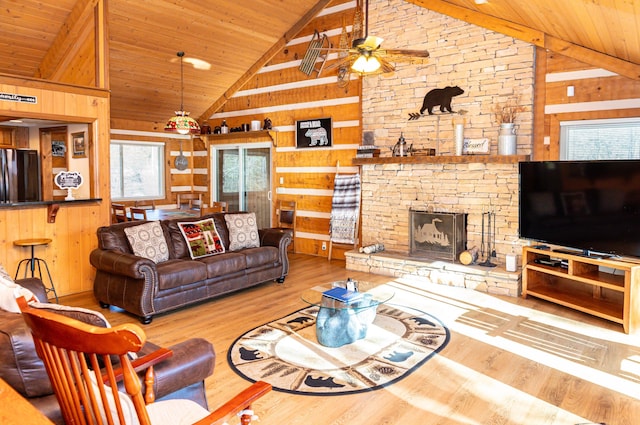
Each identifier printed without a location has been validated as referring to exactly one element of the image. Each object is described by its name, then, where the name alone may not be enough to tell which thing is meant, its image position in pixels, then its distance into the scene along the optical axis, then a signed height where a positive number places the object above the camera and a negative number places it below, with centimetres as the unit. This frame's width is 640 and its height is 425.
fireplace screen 617 -70
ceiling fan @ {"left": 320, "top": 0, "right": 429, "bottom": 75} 415 +124
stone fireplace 574 -31
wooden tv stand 419 -111
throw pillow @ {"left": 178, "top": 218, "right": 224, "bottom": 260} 538 -66
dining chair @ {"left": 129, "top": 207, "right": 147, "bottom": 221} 692 -47
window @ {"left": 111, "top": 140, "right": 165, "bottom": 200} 901 +29
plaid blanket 735 -38
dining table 725 -50
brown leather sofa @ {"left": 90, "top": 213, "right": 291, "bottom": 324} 448 -97
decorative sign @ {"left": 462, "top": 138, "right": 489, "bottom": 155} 589 +51
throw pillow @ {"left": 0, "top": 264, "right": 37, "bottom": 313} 201 -51
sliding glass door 882 +13
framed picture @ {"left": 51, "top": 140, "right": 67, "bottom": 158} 797 +65
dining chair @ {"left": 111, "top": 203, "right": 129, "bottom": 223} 702 -47
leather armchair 177 -85
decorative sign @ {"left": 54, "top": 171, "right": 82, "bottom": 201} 549 +4
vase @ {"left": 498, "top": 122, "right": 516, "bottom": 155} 562 +59
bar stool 479 -86
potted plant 563 +78
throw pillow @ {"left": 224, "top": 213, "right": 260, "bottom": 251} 586 -62
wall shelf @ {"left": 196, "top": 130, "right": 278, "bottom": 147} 848 +96
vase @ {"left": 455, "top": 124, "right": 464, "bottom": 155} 605 +63
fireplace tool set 593 -70
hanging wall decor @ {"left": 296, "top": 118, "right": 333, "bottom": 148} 775 +91
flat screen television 430 -20
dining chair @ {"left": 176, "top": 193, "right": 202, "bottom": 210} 935 -34
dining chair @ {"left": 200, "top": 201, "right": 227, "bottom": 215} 802 -42
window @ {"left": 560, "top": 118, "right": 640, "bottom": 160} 503 +54
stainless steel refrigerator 734 +14
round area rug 325 -140
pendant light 694 +94
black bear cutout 620 +123
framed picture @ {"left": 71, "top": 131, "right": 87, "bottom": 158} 616 +54
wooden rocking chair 126 -59
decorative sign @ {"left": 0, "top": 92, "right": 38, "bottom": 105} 492 +95
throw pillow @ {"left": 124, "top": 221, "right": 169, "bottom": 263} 488 -63
